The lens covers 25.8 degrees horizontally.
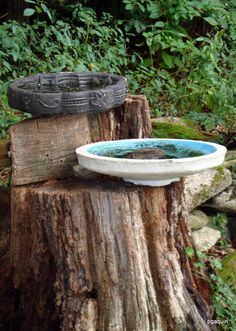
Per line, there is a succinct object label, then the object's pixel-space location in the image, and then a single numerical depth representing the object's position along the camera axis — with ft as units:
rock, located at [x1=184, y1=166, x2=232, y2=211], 12.23
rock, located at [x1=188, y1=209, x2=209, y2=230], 12.00
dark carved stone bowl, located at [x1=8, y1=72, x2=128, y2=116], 7.92
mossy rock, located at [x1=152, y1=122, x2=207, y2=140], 13.71
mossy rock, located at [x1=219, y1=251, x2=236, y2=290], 10.41
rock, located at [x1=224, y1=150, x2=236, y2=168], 13.60
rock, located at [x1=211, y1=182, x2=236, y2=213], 12.87
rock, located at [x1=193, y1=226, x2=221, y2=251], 11.48
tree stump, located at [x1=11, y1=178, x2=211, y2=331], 7.77
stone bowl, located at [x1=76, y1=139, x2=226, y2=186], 7.06
